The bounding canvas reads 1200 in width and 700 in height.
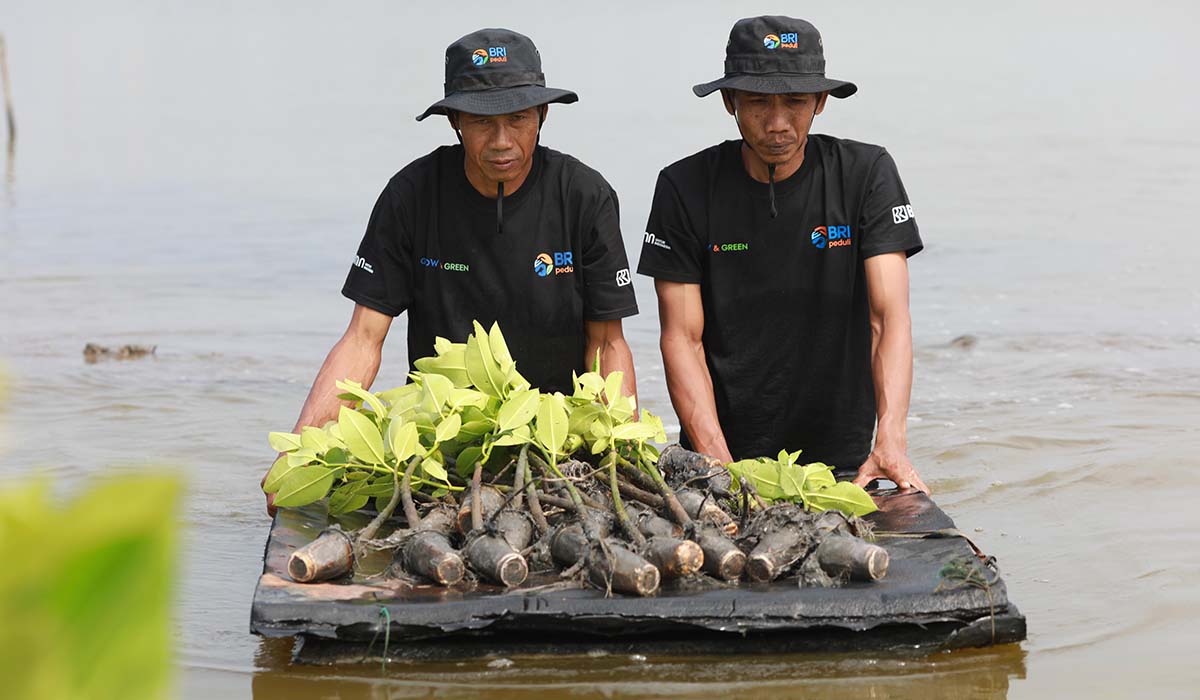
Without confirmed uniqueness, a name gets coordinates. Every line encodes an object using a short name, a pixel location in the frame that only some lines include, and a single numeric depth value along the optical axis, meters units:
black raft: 3.49
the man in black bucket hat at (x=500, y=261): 4.79
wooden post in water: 26.03
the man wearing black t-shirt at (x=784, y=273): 4.70
